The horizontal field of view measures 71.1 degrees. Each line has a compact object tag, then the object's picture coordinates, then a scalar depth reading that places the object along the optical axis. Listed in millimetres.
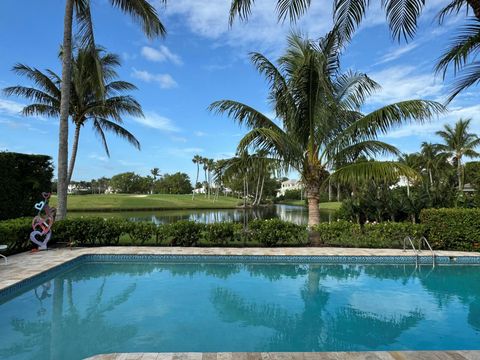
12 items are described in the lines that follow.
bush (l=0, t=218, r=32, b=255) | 8588
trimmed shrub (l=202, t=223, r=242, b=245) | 10797
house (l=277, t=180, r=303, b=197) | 105100
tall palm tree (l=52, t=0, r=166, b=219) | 10703
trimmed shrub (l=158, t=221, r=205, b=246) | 10723
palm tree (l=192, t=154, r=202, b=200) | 67562
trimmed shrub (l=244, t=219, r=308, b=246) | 10758
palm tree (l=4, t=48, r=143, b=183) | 13547
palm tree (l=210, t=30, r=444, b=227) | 9609
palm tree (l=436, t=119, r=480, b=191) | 35562
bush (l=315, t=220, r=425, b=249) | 10703
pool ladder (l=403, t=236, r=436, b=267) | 9250
